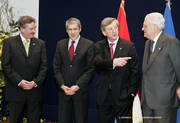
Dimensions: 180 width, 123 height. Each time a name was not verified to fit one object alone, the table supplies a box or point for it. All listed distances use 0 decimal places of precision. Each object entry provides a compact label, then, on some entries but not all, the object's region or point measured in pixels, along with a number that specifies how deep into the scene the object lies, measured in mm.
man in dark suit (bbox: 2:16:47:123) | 3951
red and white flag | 4508
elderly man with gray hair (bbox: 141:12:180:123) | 3018
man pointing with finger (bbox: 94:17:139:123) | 3617
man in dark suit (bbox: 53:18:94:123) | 3877
